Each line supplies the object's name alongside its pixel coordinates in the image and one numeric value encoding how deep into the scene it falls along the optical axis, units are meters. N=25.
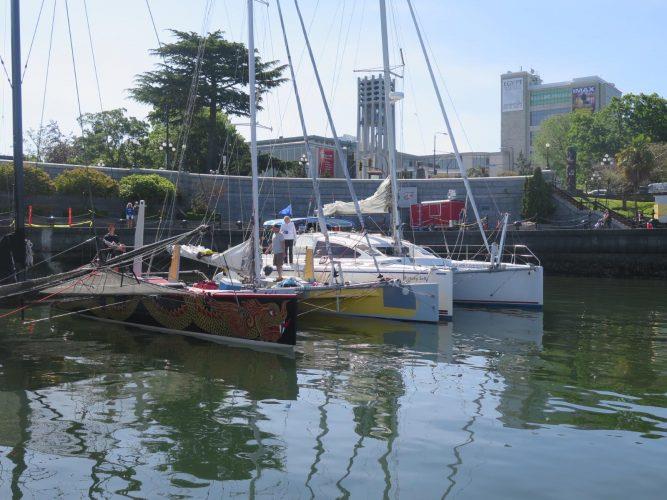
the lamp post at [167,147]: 42.84
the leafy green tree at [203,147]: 46.12
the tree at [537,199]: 38.78
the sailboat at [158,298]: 12.52
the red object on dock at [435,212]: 36.25
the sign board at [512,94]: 115.00
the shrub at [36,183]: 31.07
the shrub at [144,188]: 33.94
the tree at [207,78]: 43.41
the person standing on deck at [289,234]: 18.34
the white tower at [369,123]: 63.94
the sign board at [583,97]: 109.38
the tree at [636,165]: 45.25
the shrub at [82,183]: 31.97
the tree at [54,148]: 55.72
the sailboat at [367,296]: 16.06
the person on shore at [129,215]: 29.40
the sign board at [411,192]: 38.92
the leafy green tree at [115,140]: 57.47
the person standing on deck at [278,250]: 17.20
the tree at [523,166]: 67.54
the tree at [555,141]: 83.19
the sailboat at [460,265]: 19.17
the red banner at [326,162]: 55.66
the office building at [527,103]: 112.44
